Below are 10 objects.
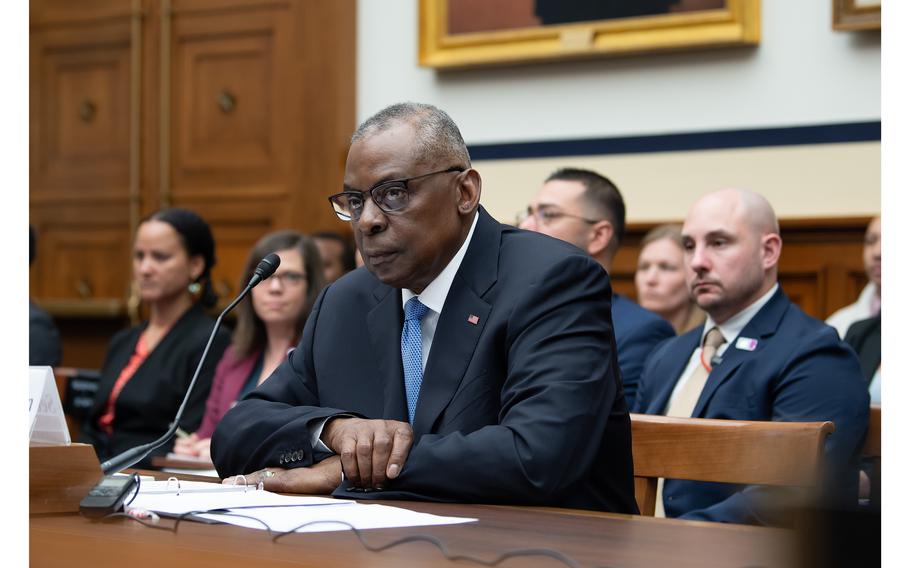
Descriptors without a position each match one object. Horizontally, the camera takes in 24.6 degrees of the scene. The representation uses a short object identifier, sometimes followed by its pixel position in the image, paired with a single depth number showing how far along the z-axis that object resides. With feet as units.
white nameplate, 7.65
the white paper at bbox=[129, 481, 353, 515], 7.60
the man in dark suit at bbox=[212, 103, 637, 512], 8.24
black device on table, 7.39
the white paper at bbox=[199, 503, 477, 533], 7.24
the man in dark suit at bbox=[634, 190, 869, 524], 10.24
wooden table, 6.68
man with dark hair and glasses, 13.19
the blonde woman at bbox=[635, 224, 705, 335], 14.35
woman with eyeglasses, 13.84
